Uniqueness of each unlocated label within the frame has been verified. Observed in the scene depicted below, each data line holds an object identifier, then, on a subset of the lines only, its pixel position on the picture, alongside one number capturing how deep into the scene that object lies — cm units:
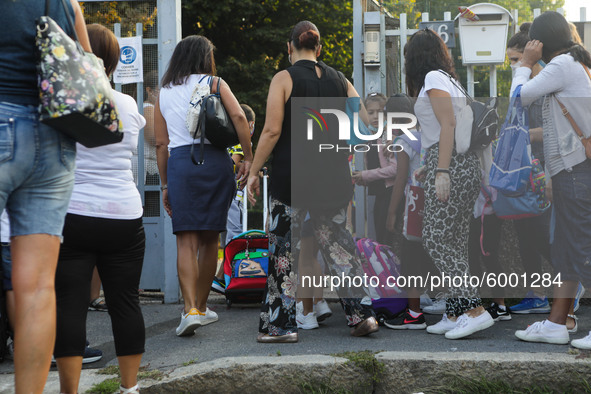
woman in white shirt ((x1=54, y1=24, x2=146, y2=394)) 595
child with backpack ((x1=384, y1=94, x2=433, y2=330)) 927
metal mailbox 1147
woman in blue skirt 920
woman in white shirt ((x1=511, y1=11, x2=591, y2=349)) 791
